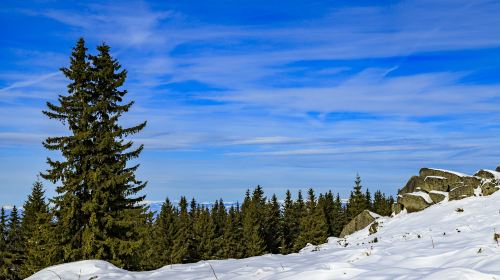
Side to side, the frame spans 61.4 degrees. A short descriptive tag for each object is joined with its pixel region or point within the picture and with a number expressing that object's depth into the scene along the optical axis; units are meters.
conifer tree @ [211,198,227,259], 66.50
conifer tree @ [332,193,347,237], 85.50
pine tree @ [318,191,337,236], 87.57
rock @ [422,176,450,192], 30.62
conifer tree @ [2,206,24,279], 42.66
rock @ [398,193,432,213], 29.34
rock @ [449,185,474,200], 25.56
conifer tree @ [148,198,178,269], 59.50
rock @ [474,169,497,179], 26.04
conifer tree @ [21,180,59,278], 21.86
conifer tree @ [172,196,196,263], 59.83
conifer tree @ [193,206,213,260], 64.00
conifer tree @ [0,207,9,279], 41.97
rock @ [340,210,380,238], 44.34
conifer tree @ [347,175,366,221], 76.75
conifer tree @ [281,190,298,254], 85.12
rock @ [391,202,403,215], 33.28
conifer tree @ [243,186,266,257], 65.25
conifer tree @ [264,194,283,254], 78.75
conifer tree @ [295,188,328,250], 63.74
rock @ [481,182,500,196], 23.81
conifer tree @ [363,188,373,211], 90.96
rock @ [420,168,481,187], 26.51
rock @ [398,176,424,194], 33.38
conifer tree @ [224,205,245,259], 66.25
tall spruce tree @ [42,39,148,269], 21.31
